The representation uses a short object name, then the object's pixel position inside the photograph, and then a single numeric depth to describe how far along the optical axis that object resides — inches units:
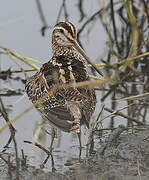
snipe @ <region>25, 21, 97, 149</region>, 336.5
